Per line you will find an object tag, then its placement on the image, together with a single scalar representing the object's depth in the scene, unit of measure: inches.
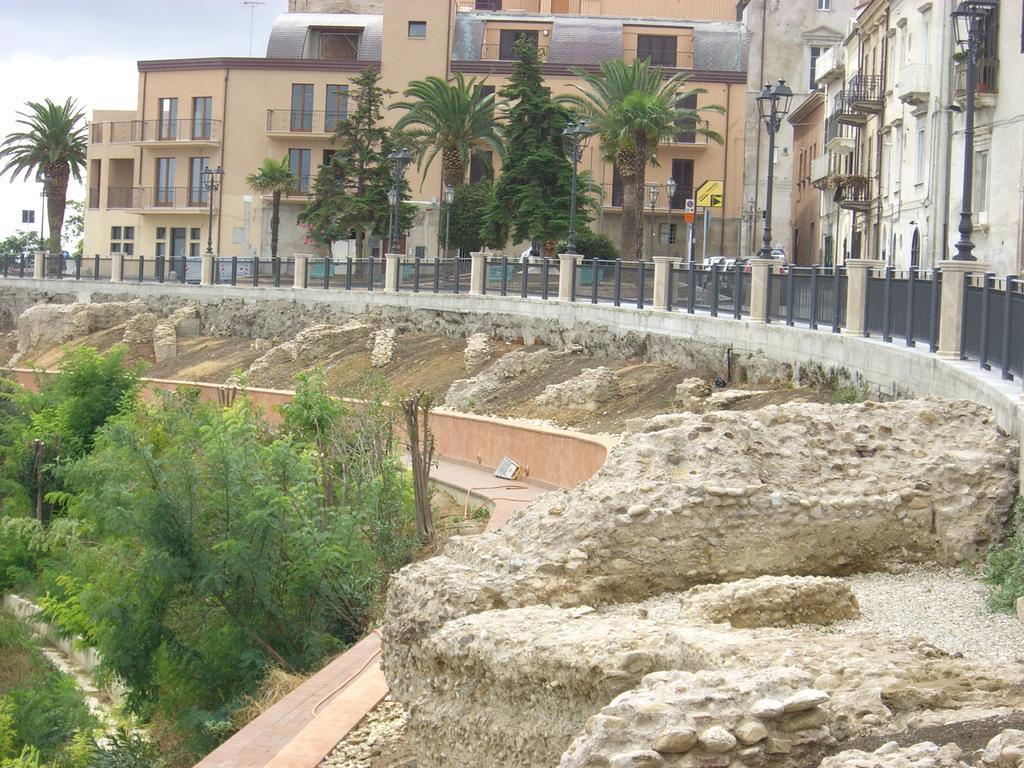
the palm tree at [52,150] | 3041.3
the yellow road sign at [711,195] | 2477.9
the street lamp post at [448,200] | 2235.2
